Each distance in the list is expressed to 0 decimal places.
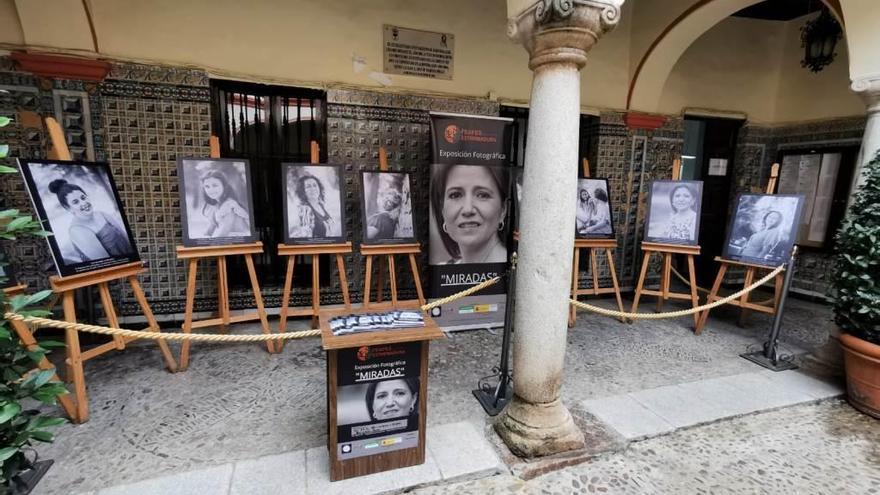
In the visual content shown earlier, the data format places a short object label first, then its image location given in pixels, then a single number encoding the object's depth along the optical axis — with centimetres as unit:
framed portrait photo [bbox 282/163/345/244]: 360
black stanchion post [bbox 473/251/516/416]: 271
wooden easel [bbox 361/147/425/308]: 381
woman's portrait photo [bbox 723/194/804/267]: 388
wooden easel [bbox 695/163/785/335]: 391
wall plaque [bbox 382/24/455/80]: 421
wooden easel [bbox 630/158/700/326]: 421
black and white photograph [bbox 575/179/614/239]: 445
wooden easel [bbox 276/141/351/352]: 356
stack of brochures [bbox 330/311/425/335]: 204
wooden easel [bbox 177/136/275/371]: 313
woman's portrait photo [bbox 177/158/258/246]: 321
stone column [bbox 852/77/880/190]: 296
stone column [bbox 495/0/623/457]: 205
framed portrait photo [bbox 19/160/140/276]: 251
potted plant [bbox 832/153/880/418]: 283
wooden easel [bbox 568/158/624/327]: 433
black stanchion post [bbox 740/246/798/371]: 343
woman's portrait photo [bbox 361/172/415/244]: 384
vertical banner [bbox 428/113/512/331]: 383
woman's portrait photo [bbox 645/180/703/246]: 431
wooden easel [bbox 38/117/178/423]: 247
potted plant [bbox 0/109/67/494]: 147
